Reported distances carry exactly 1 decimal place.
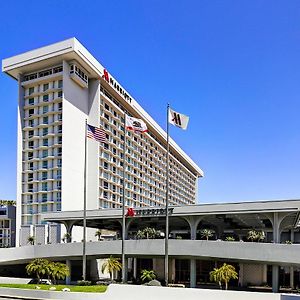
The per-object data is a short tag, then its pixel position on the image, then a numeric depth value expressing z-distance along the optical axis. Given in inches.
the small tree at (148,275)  1753.2
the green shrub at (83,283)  1759.4
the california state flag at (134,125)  1540.4
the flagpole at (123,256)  1641.2
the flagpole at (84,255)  1787.6
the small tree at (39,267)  1929.1
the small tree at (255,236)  1905.8
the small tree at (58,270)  1923.0
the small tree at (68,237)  2304.4
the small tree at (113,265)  1903.3
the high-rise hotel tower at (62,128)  2935.5
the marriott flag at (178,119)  1469.9
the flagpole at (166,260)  1485.1
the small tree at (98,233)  2912.6
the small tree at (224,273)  1667.1
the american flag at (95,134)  1707.7
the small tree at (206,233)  2099.0
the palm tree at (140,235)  2166.6
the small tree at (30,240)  2699.3
